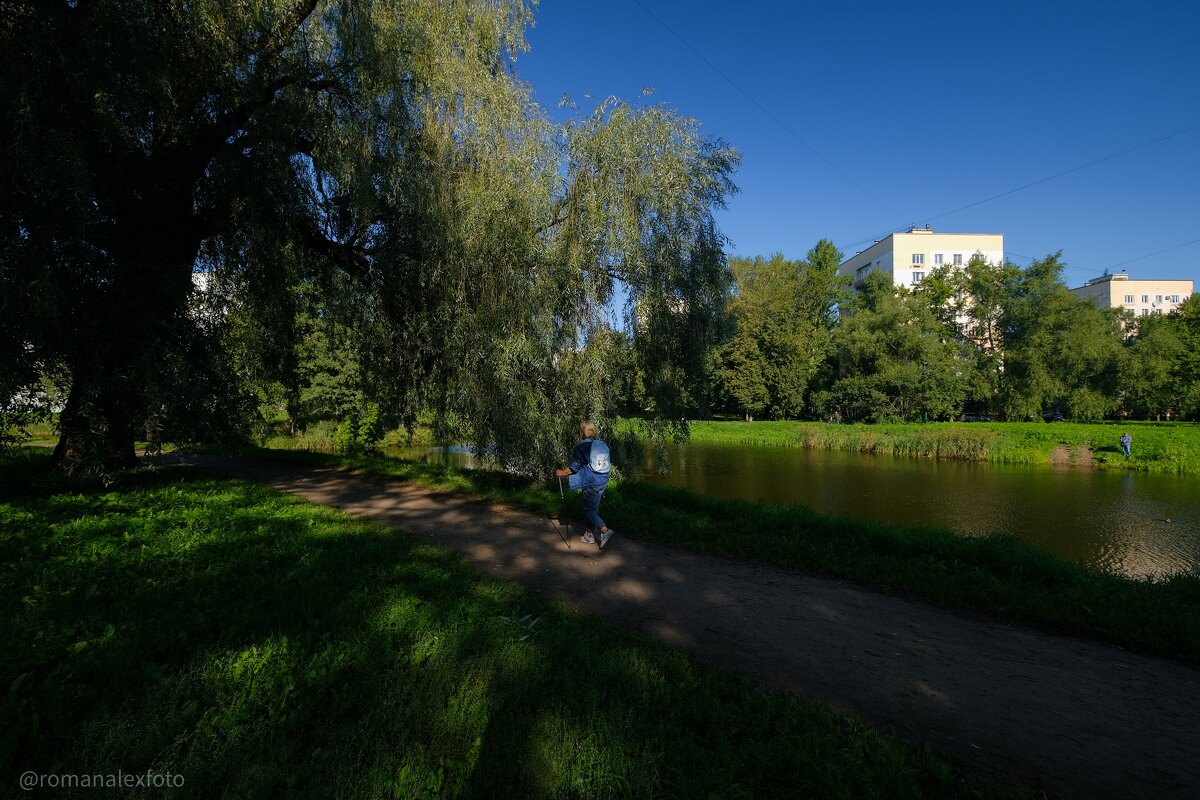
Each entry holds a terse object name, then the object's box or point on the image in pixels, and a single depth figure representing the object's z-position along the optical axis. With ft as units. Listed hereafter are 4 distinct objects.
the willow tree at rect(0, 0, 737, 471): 22.58
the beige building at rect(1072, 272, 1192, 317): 285.64
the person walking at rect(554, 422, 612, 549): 22.20
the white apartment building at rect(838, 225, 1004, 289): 220.84
